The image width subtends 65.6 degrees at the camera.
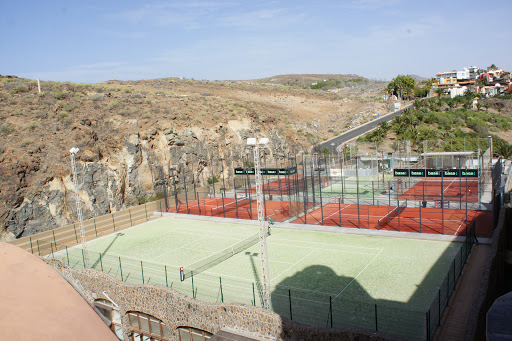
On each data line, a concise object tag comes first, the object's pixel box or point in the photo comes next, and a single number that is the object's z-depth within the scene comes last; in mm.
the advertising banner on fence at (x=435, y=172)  28062
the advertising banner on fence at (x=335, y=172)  41406
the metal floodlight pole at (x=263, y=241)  14094
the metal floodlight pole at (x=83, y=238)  20739
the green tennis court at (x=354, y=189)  37281
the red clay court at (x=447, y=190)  32656
